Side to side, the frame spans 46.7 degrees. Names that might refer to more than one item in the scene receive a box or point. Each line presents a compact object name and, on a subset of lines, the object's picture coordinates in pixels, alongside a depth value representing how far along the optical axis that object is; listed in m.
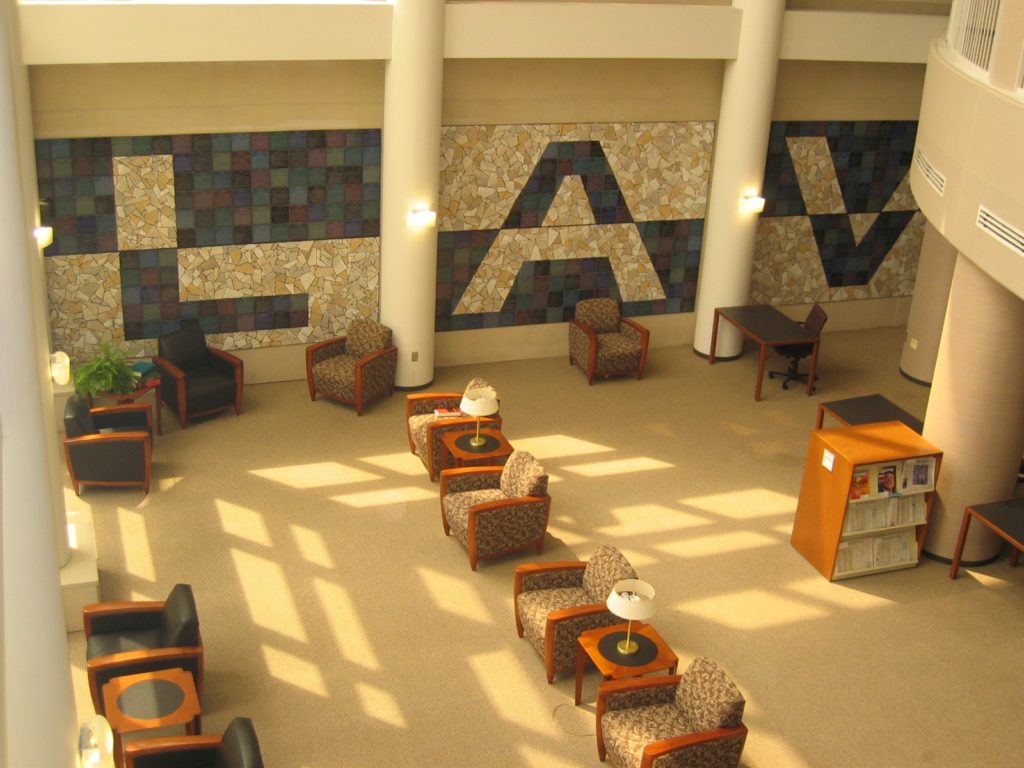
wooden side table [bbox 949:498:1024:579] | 10.31
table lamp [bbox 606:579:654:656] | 8.41
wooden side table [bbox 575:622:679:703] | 8.69
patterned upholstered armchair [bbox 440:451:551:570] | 10.48
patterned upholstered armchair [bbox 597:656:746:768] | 7.88
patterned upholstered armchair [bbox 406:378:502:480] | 12.09
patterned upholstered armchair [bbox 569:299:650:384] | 14.51
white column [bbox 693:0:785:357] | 14.05
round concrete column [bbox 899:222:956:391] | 14.49
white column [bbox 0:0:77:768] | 5.32
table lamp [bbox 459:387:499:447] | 11.50
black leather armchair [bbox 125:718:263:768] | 7.34
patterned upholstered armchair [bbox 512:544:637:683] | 9.12
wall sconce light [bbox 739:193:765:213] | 14.86
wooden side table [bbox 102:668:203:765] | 7.95
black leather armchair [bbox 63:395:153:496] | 11.30
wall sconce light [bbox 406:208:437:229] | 13.38
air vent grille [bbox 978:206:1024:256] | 8.45
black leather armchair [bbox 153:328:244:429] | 12.80
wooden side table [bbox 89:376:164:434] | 12.31
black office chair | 14.70
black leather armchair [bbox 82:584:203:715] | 8.40
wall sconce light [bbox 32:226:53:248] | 10.44
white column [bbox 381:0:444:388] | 12.59
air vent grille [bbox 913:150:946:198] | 9.98
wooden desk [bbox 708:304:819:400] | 14.41
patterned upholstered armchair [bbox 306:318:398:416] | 13.40
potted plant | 12.12
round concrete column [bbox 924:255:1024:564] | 10.29
